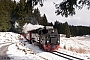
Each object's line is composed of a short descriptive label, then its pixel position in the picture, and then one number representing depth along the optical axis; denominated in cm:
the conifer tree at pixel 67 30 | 8948
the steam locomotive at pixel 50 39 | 2530
